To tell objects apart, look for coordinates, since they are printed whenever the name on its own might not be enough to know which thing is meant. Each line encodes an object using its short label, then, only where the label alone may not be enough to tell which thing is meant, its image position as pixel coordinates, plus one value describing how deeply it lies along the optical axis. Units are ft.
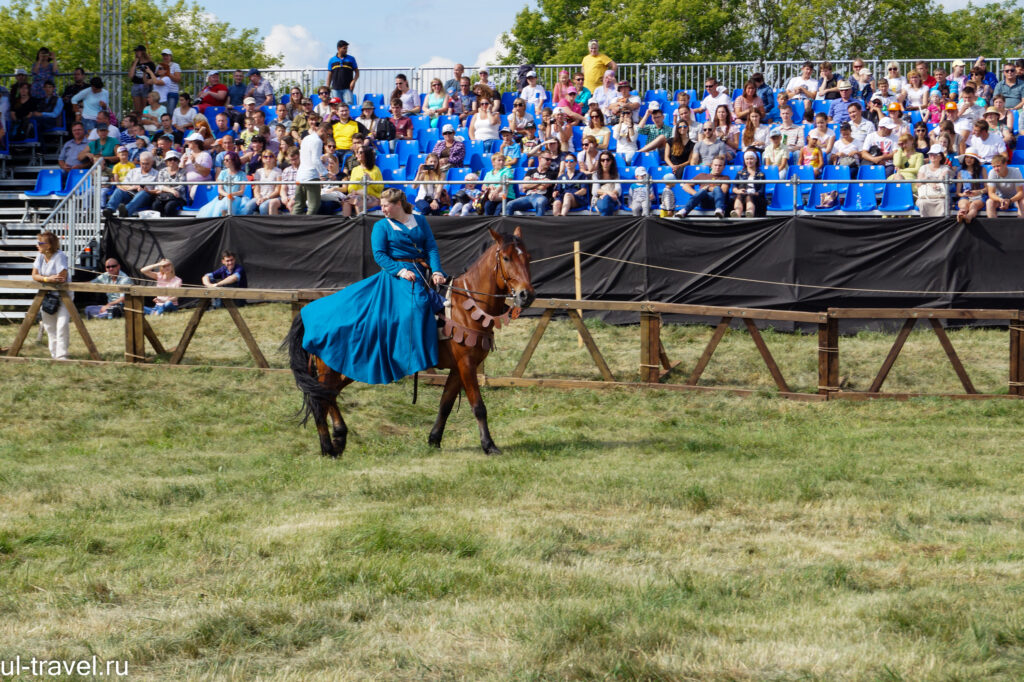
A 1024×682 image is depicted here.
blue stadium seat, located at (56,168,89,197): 79.51
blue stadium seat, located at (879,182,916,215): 62.49
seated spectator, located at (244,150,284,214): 72.43
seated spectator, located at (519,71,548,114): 79.66
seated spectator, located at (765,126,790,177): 66.03
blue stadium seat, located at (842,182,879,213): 63.67
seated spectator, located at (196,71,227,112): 88.07
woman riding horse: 36.06
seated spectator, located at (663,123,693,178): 67.50
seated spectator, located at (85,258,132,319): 67.77
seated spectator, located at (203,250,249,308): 68.59
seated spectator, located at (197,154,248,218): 73.31
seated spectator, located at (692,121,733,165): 65.67
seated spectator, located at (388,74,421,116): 83.51
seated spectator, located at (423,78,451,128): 81.82
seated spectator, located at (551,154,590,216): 65.92
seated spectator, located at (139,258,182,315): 66.64
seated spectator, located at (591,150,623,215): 65.41
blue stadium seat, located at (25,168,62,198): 79.77
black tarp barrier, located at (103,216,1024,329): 59.26
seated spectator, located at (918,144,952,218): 59.98
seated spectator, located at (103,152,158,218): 74.74
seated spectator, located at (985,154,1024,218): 59.36
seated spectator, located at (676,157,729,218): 63.05
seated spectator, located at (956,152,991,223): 58.70
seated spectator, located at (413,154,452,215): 69.56
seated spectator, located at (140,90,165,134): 85.66
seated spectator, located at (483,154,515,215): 68.03
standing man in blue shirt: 84.89
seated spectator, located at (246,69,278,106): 88.89
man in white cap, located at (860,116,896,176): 65.10
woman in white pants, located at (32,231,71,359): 55.93
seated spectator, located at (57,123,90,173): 80.84
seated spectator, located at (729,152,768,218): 62.59
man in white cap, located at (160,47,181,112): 88.33
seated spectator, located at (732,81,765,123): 72.95
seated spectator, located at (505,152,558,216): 66.42
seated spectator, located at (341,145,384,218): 69.67
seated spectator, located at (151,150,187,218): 74.84
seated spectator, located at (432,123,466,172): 73.31
